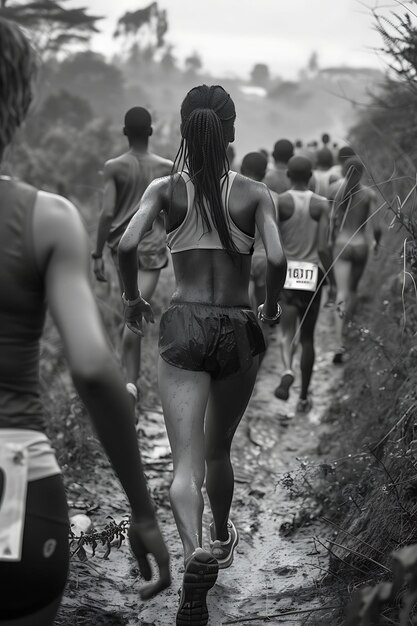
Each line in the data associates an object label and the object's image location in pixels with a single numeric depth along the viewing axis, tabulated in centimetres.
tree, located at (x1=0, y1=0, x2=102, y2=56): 2991
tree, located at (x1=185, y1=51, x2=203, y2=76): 8038
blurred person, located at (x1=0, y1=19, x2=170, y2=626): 206
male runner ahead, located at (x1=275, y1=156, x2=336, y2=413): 777
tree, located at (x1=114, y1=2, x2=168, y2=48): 3907
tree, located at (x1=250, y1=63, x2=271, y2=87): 9381
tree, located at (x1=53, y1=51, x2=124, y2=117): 4362
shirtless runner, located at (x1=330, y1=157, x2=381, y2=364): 1002
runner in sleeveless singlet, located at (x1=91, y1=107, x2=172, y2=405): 697
